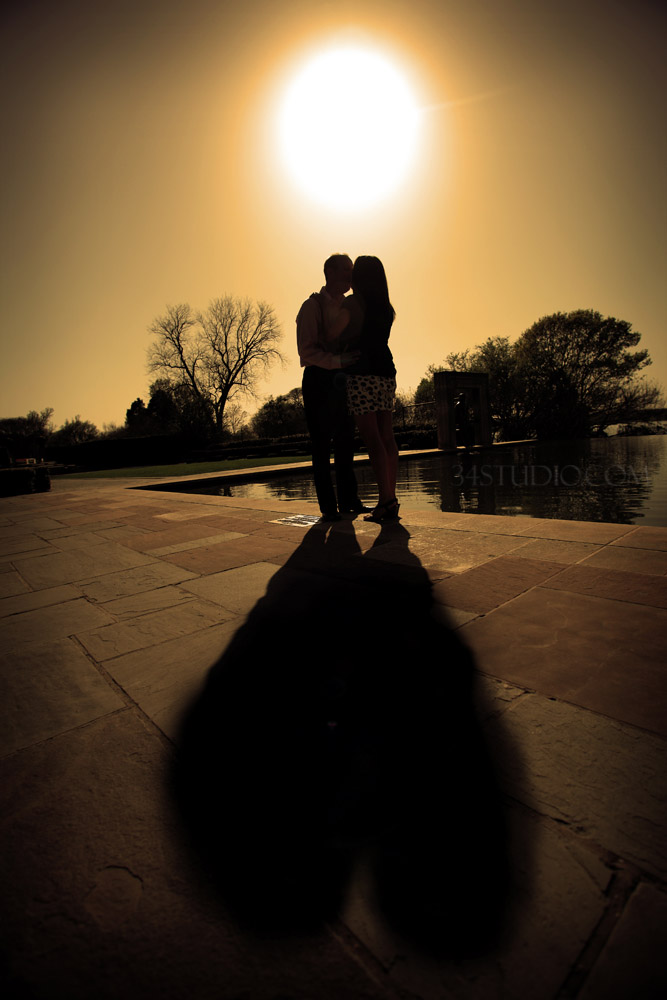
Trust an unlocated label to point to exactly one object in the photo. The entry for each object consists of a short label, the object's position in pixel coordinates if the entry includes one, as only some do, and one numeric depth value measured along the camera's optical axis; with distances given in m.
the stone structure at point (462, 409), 15.22
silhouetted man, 3.43
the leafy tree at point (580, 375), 30.62
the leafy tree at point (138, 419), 46.67
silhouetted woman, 3.41
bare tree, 34.19
